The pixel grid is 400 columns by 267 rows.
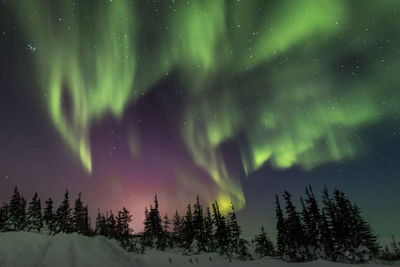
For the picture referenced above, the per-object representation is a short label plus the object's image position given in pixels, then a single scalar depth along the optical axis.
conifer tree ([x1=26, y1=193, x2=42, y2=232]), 68.47
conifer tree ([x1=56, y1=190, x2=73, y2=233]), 70.50
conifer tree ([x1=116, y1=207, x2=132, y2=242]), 76.72
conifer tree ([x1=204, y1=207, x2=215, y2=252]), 61.24
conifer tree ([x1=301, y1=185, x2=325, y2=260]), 48.88
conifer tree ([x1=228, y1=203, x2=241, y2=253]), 60.62
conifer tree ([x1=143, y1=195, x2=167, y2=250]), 64.44
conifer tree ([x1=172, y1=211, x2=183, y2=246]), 92.68
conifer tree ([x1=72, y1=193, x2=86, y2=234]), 74.62
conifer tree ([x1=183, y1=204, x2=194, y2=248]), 65.14
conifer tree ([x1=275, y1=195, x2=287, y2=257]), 53.75
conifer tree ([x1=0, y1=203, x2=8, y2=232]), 56.14
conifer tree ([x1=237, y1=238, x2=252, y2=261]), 52.06
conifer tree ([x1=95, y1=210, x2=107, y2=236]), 79.57
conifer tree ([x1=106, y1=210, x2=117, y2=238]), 76.12
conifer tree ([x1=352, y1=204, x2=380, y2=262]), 45.81
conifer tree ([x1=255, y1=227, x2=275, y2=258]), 65.88
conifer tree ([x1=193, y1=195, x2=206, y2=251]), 62.06
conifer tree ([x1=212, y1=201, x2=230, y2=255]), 58.26
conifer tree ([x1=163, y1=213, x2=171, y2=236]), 93.30
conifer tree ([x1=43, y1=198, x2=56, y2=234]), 69.50
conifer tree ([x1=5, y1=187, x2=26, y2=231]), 61.47
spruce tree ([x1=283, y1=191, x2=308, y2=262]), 50.77
